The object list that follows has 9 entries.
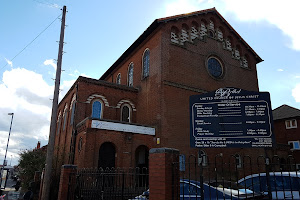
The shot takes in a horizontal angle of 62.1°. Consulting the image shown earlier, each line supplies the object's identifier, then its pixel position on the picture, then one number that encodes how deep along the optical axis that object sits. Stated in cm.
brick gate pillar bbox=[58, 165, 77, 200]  992
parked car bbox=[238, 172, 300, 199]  892
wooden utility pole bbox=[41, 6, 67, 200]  1038
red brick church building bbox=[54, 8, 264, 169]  1653
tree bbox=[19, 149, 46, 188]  1942
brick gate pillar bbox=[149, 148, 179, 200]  600
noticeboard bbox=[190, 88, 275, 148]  647
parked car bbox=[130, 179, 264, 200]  832
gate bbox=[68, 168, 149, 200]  1012
